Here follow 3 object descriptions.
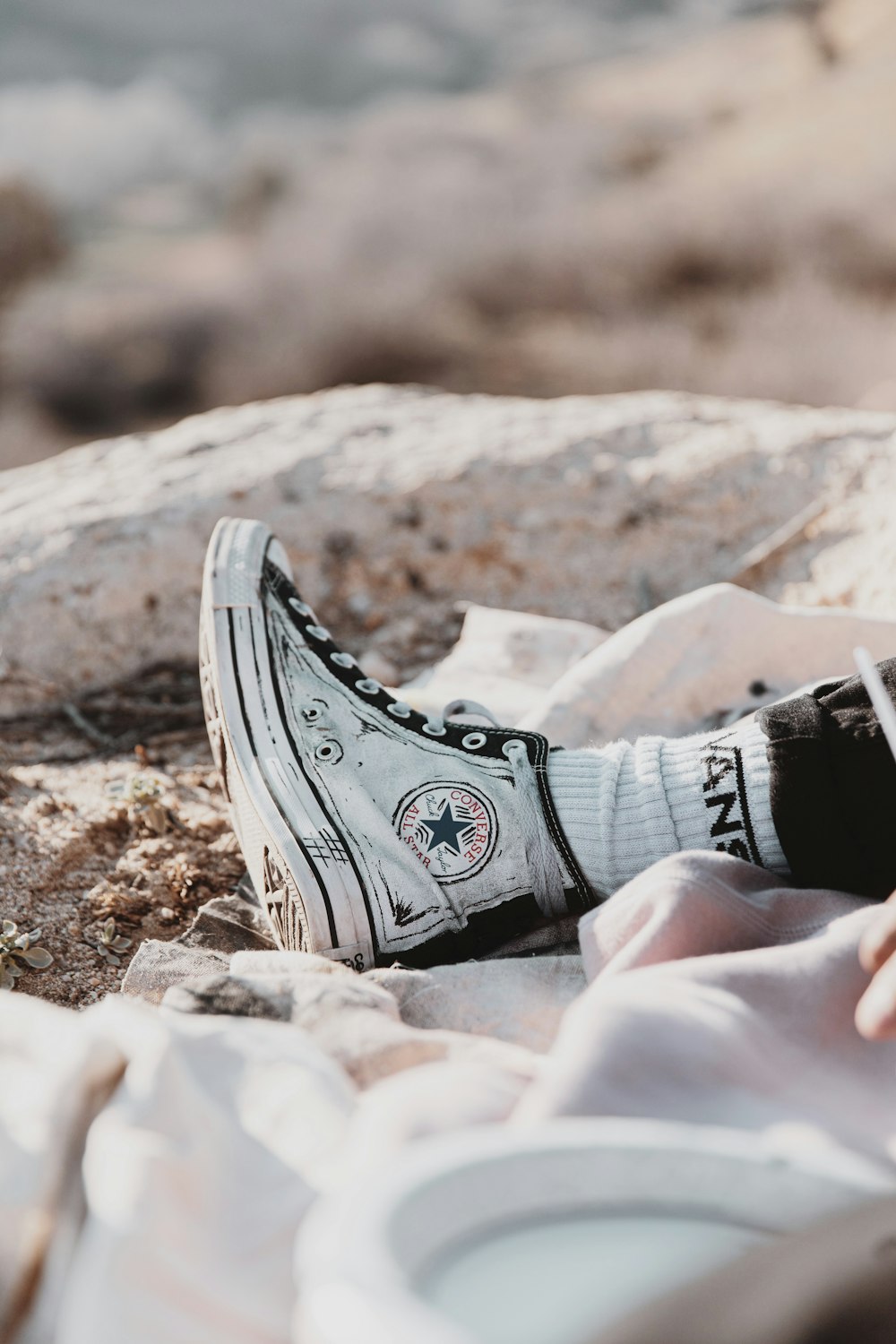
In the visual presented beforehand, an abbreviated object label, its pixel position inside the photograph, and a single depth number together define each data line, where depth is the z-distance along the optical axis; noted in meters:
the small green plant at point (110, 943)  0.87
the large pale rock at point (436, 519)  1.43
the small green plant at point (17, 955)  0.83
